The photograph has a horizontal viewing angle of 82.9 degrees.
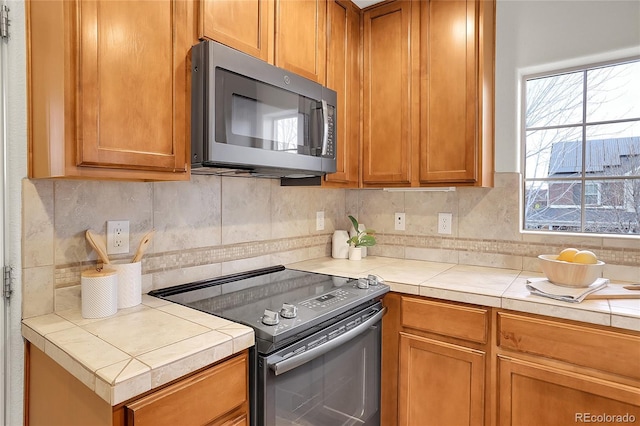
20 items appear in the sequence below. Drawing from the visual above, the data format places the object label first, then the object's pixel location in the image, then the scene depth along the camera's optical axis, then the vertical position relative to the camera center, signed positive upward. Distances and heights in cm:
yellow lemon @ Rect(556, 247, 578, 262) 157 -21
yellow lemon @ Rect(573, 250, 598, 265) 152 -22
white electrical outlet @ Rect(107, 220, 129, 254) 138 -12
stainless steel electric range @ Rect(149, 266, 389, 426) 111 -46
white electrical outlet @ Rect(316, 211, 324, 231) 235 -9
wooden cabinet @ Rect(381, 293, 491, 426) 154 -70
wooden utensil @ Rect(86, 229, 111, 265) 127 -14
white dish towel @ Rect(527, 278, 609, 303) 140 -34
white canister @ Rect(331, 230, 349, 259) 237 -25
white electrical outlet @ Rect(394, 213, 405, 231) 237 -10
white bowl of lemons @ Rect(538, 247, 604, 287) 149 -26
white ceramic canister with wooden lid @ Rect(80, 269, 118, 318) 118 -29
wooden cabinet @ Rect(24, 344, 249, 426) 86 -51
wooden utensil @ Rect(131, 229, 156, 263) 135 -15
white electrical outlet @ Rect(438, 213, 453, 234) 219 -10
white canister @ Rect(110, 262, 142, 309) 128 -27
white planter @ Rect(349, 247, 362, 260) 230 -30
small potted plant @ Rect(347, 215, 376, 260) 222 -21
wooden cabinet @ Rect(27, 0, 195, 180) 102 +36
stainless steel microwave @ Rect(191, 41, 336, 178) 124 +34
